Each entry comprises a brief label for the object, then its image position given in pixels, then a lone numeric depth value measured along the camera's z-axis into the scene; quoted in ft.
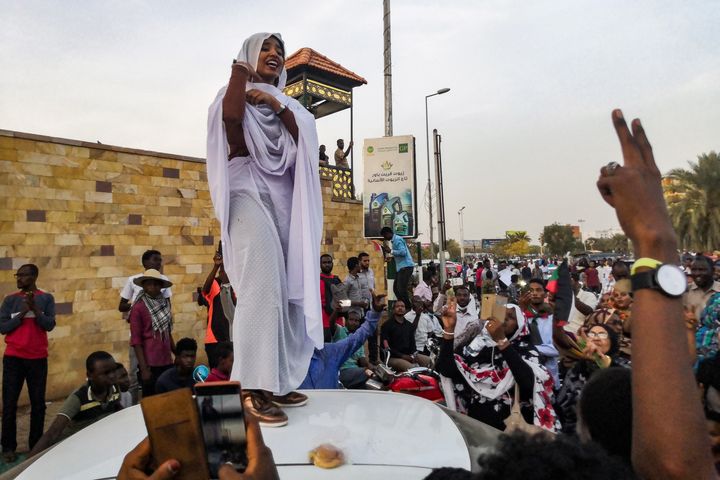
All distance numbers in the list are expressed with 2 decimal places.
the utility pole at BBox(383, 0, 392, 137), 49.11
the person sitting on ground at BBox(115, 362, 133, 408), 14.23
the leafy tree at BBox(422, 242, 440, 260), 229.64
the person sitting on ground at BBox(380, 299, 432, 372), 26.71
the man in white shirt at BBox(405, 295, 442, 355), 28.12
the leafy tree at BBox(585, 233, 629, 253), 209.65
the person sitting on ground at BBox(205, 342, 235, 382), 13.15
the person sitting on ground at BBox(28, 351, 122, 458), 13.04
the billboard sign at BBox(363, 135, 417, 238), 38.81
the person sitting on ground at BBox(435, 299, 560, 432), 11.94
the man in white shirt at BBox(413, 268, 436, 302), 35.19
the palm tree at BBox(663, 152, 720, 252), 92.02
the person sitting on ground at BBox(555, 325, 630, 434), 11.77
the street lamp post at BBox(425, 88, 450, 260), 66.24
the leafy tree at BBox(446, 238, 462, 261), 232.12
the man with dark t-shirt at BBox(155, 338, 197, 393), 14.88
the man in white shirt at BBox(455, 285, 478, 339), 23.13
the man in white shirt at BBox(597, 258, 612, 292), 52.51
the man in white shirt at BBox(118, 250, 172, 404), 19.39
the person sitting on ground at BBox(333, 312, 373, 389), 16.51
